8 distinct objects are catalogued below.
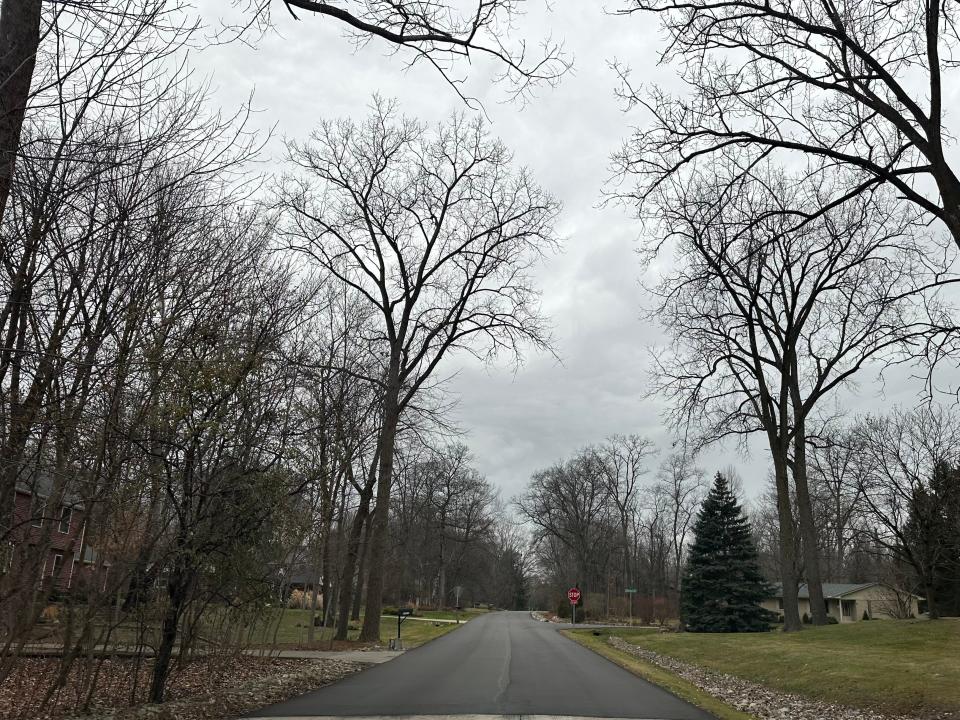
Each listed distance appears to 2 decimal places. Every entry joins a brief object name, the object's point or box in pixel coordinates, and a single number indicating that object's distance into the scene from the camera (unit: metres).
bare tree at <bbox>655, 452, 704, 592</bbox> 73.56
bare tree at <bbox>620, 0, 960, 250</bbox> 10.66
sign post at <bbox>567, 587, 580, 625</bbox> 47.22
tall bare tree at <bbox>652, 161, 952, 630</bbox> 26.64
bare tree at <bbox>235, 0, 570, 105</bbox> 6.13
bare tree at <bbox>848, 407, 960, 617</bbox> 28.64
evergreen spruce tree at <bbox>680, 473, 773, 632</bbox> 39.44
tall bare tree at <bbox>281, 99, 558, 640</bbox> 26.81
